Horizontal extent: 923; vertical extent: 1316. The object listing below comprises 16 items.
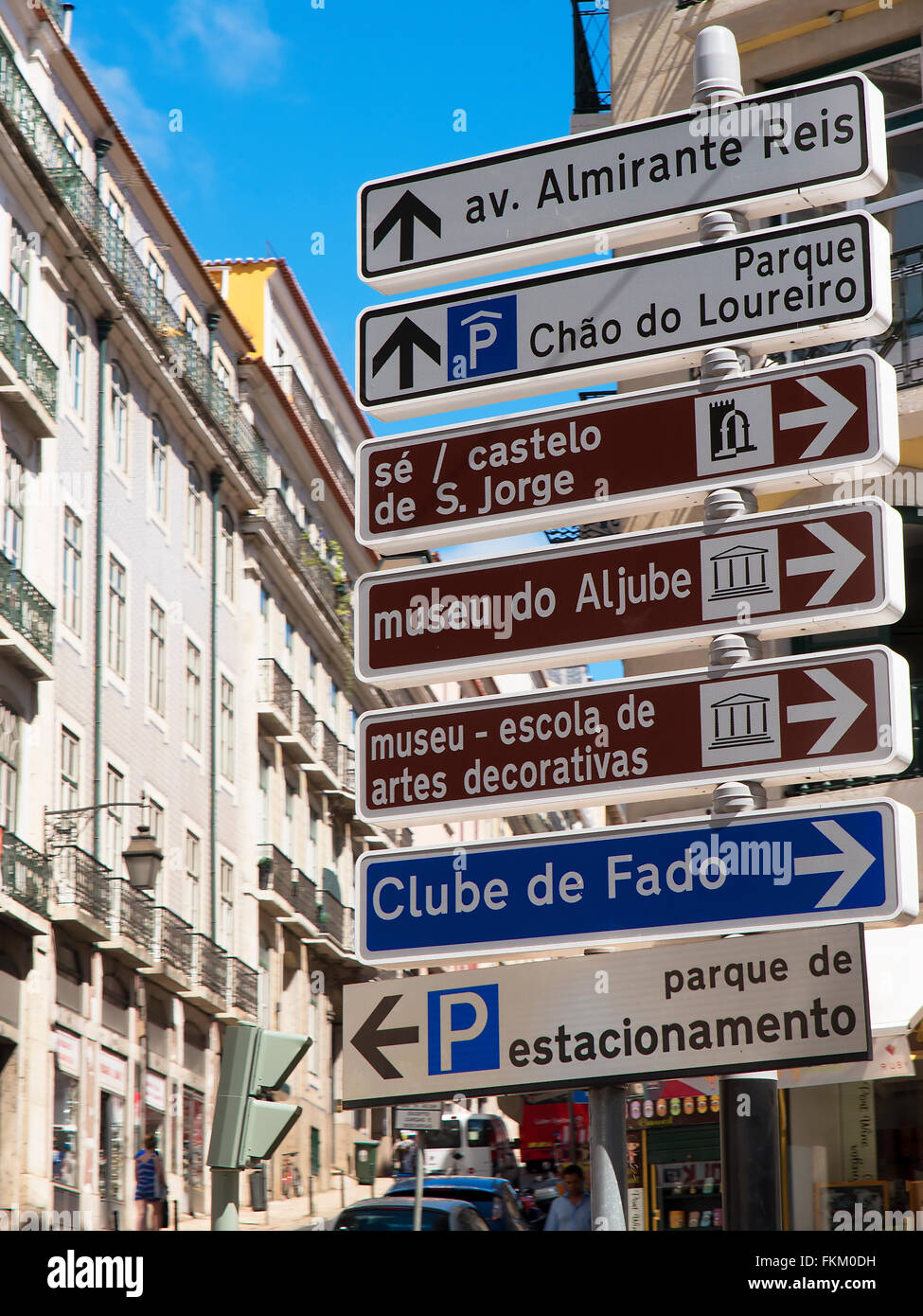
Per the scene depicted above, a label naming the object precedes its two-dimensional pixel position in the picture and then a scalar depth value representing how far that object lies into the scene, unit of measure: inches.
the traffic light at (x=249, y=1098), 292.2
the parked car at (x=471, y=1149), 1502.2
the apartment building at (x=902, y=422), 462.6
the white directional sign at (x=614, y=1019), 189.5
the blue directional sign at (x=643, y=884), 195.0
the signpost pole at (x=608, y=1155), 191.3
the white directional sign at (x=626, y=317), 218.8
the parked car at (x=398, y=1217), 693.9
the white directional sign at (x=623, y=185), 222.8
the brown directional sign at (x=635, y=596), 207.5
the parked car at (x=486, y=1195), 814.5
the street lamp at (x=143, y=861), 993.5
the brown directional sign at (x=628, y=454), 212.5
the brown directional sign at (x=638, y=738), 202.7
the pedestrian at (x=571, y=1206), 561.4
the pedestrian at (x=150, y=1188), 1102.4
